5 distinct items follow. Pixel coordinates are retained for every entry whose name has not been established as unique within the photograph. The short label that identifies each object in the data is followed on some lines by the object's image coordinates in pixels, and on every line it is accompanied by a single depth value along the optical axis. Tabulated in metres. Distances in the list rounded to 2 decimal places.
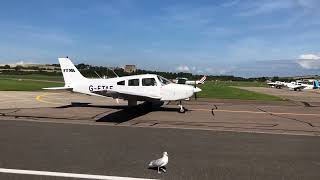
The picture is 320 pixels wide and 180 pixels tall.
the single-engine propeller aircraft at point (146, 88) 13.02
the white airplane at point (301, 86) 43.30
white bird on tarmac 4.61
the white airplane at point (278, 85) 50.11
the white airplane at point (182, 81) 40.25
